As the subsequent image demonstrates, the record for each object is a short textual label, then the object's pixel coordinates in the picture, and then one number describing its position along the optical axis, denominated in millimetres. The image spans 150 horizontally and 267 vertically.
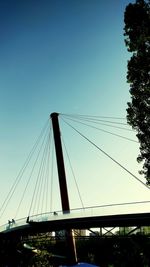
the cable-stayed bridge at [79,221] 13844
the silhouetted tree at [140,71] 17312
